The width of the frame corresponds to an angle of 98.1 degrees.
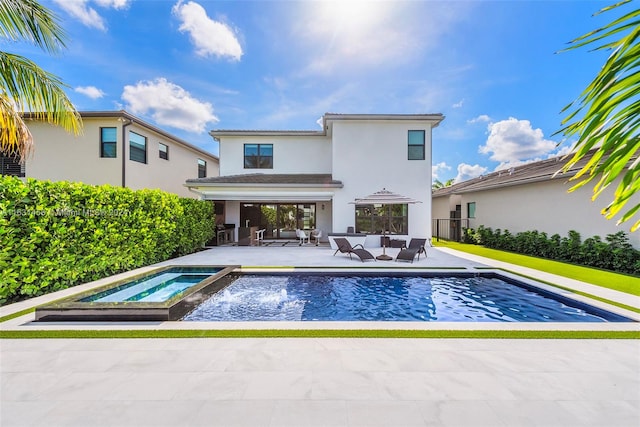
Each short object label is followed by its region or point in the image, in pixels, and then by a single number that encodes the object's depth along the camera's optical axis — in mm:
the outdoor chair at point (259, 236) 23012
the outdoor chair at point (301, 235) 21953
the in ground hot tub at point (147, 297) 7027
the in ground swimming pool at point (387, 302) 8047
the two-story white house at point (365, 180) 20812
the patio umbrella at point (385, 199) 16234
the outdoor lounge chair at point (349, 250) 15484
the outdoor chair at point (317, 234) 22320
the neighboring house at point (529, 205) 15328
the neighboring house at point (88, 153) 19688
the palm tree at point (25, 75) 7410
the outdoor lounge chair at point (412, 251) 15030
